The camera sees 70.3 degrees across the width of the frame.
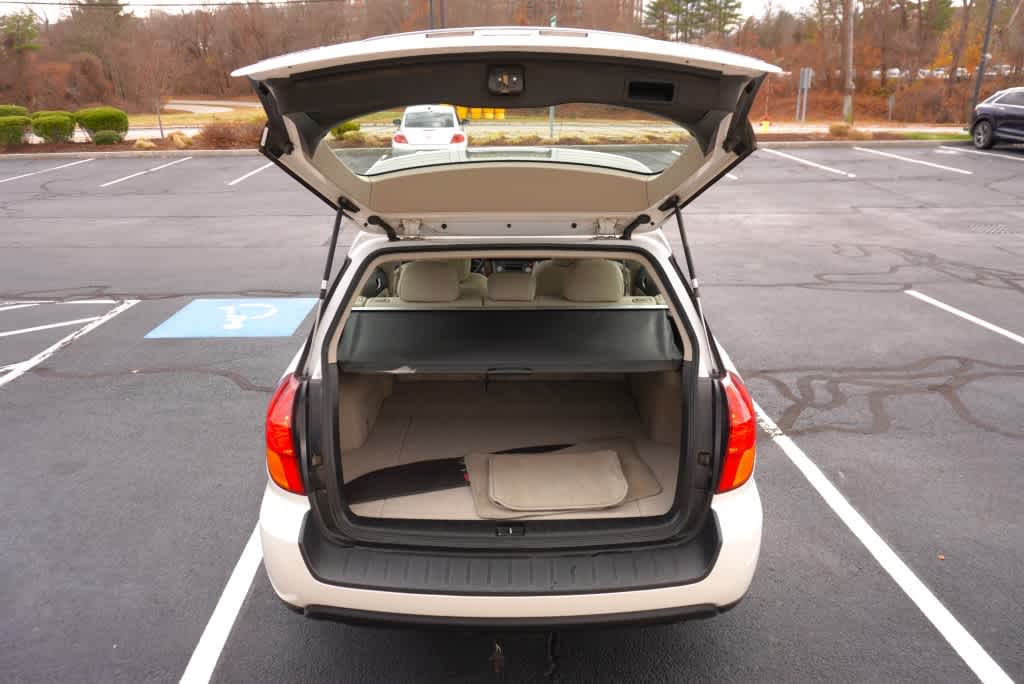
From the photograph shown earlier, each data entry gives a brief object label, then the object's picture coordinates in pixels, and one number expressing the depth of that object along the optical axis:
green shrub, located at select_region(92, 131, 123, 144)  22.94
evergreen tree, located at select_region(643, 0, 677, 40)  54.38
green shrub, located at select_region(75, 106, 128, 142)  23.12
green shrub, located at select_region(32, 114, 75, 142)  22.81
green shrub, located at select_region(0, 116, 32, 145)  22.52
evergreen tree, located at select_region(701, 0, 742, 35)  56.19
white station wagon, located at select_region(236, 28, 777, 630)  2.21
